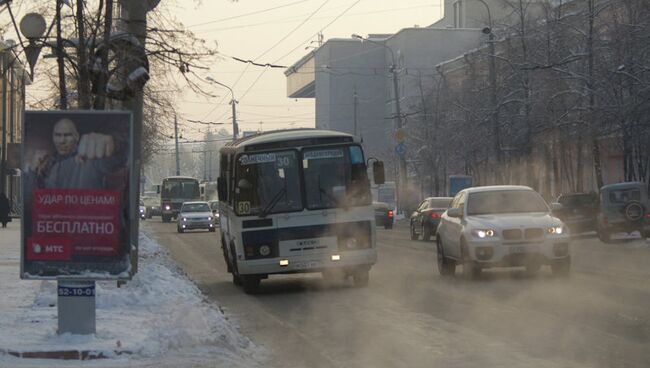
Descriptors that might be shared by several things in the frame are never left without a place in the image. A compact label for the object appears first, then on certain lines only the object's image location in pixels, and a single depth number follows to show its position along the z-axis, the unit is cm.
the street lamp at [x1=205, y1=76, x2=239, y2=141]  8926
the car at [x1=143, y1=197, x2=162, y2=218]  10914
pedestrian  5253
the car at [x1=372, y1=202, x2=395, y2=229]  5859
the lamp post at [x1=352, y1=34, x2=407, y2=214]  6359
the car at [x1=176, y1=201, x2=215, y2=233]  5791
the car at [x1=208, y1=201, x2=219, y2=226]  6988
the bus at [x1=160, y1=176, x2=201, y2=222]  8481
